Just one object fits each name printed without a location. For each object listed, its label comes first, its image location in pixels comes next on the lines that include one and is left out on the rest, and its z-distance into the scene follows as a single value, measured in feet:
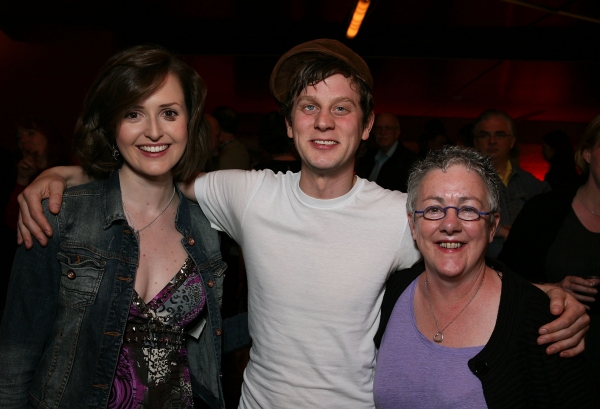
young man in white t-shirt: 6.13
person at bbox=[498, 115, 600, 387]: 8.54
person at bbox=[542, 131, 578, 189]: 18.72
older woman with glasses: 5.57
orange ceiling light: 18.70
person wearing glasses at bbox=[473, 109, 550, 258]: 13.30
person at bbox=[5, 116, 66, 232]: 12.00
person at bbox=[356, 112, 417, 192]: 17.08
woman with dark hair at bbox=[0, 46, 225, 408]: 5.84
